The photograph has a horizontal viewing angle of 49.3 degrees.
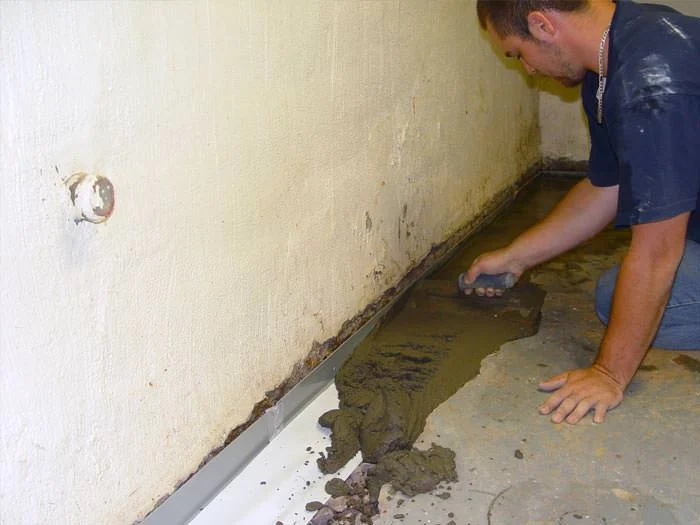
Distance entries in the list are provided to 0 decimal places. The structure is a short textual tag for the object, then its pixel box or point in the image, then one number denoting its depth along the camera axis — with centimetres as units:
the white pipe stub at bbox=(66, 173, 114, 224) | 123
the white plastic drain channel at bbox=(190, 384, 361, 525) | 162
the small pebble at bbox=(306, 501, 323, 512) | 163
